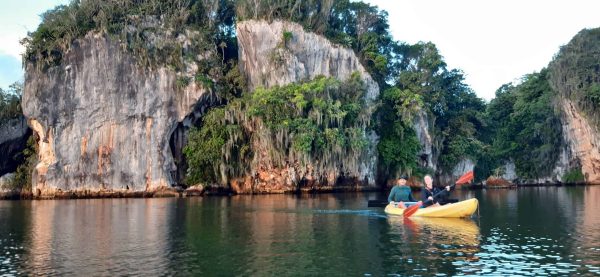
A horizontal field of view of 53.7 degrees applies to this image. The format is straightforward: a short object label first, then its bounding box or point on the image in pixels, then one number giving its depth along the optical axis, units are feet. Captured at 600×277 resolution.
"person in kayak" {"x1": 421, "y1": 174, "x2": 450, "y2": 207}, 85.92
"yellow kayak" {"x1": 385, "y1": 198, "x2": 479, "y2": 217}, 81.92
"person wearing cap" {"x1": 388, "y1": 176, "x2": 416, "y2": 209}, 91.97
